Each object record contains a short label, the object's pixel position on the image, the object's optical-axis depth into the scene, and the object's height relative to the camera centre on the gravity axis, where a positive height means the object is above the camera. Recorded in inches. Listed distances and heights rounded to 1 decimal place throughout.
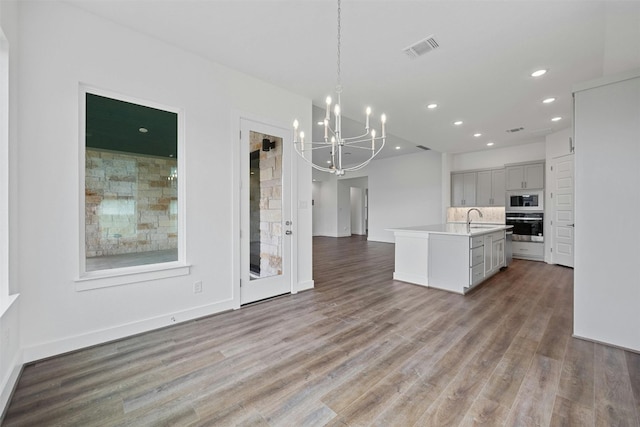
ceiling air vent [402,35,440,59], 110.3 +69.6
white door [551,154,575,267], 230.4 -0.2
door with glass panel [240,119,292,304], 138.2 -0.5
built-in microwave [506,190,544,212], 259.5 +11.0
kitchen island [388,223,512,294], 158.9 -28.9
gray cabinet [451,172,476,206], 307.4 +26.7
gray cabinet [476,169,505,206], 286.5 +26.0
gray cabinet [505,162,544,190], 259.6 +35.0
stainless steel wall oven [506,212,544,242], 259.0 -13.3
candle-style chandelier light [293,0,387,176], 80.2 +24.5
